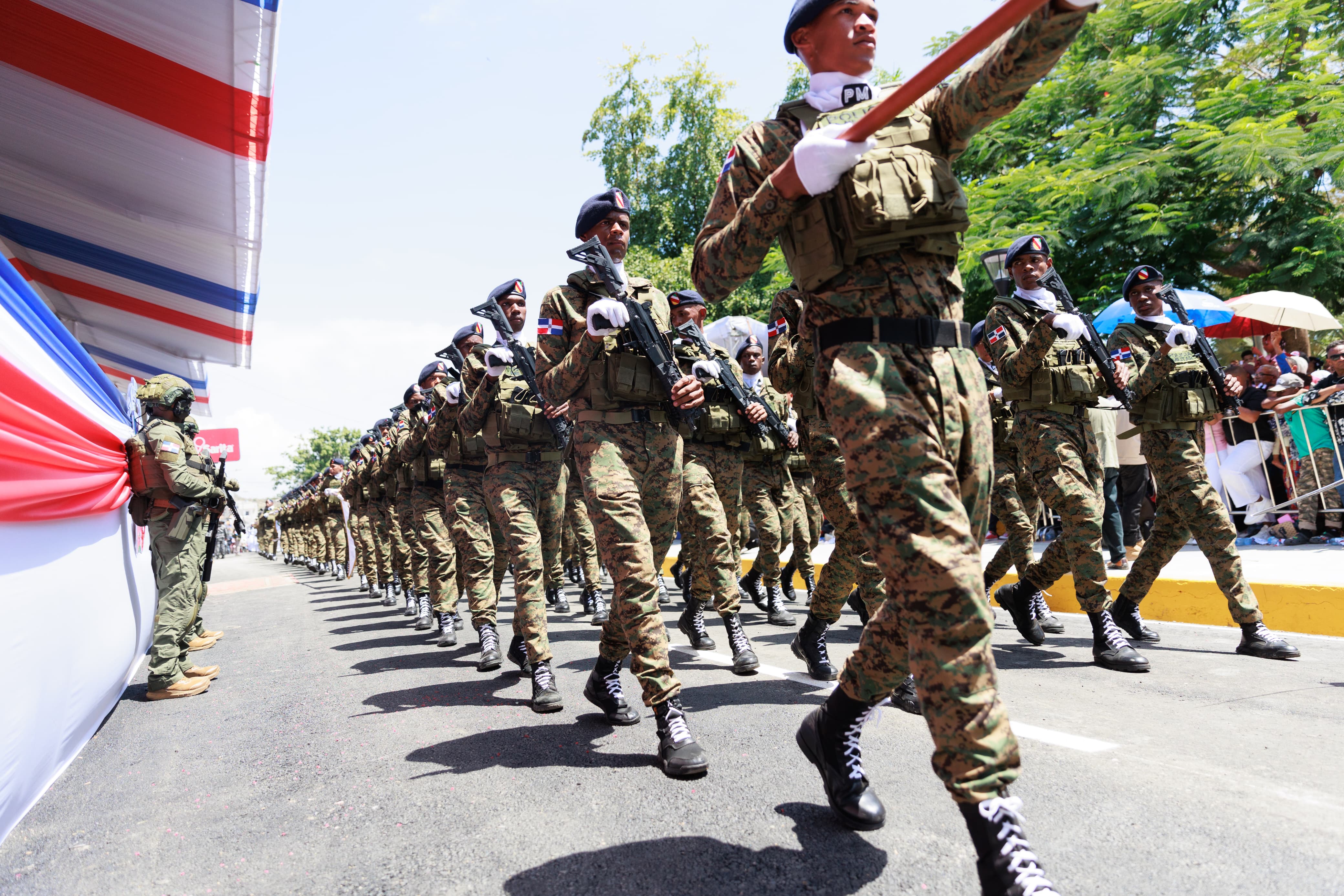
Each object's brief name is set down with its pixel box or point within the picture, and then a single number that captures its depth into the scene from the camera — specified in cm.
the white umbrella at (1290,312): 1013
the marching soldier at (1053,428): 472
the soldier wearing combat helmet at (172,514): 560
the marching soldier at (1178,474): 474
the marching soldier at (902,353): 192
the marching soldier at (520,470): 451
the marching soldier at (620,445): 340
